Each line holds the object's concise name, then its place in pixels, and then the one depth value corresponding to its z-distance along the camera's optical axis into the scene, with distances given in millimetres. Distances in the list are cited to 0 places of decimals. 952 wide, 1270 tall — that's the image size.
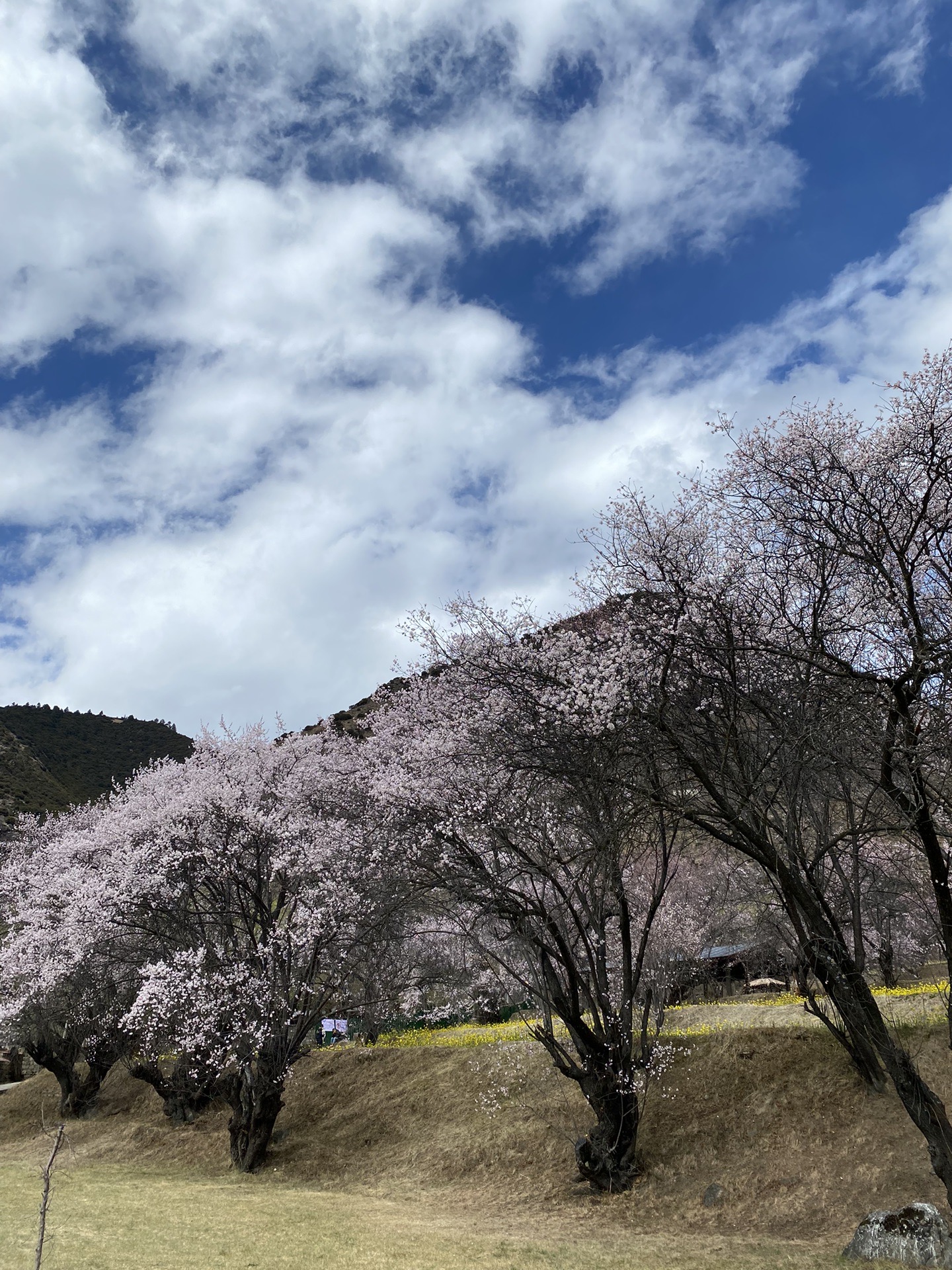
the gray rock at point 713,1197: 11105
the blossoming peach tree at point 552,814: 9930
